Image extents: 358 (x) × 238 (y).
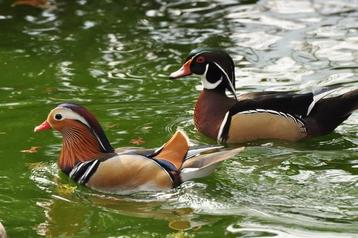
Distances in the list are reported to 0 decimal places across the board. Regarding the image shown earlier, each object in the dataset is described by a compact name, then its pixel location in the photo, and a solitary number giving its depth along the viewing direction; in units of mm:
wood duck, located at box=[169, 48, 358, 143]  14008
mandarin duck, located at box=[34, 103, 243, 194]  11781
